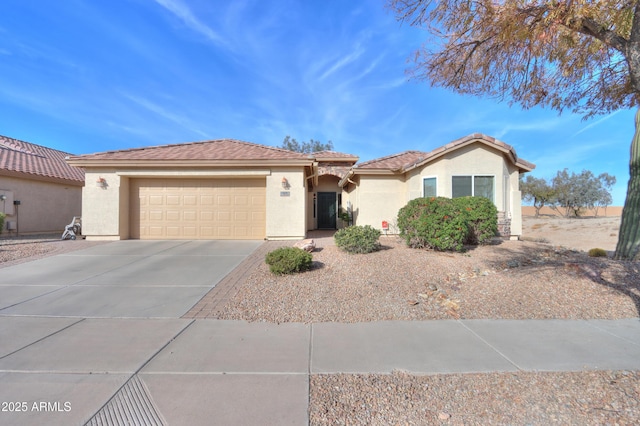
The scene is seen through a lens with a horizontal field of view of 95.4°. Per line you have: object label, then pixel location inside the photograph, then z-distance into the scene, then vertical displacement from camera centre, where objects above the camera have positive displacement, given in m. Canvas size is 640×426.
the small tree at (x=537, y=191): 38.59 +3.08
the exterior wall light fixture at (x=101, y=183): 11.41 +1.27
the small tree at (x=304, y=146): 39.97 +9.44
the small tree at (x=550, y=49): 4.13 +2.96
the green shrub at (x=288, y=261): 6.16 -0.98
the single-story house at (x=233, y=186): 11.35 +1.17
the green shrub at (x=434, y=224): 7.95 -0.28
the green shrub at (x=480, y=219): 9.38 -0.15
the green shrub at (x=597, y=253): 8.59 -1.16
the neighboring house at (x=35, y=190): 13.33 +1.26
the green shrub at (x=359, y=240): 7.95 -0.69
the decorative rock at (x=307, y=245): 8.14 -0.87
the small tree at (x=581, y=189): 37.12 +3.23
